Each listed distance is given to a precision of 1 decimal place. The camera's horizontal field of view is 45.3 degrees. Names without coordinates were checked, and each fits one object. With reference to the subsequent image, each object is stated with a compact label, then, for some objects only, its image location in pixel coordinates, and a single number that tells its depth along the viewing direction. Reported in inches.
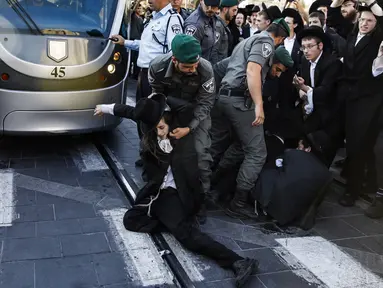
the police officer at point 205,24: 199.2
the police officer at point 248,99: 156.6
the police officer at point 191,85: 147.6
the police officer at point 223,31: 213.3
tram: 200.5
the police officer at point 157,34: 189.0
